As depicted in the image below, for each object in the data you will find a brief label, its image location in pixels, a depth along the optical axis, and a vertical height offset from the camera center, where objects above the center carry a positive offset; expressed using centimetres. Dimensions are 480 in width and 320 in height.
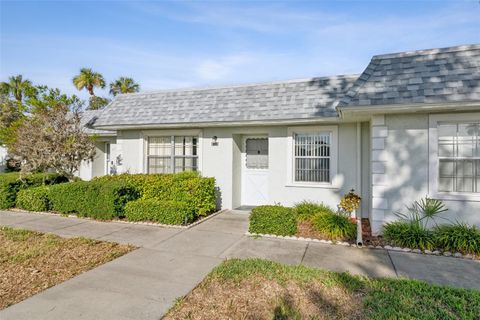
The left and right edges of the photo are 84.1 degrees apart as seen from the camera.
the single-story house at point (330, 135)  601 +83
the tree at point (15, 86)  2378 +671
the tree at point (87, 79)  2681 +825
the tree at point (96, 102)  2745 +613
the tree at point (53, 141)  957 +72
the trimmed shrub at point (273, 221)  652 -147
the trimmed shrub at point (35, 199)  911 -133
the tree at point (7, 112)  1800 +337
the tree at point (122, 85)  2900 +829
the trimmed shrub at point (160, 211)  750 -146
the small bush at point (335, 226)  629 -157
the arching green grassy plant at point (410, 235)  566 -159
